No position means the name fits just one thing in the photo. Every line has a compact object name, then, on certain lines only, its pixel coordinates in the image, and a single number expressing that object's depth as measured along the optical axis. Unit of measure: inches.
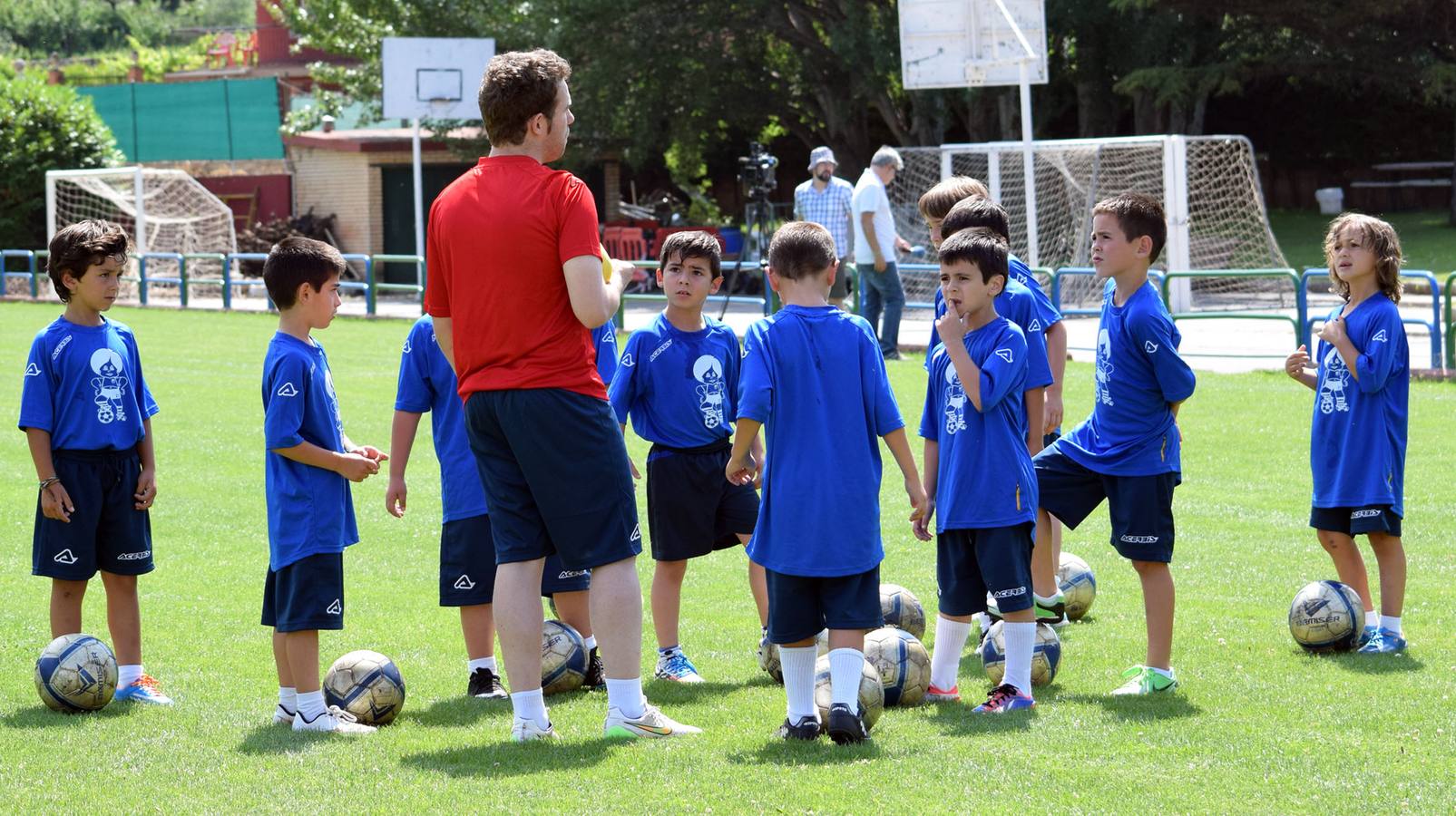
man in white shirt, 1341.0
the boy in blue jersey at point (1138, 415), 450.0
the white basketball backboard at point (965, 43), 1662.2
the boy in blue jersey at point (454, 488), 460.4
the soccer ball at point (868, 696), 406.3
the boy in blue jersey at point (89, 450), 459.5
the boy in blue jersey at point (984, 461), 418.3
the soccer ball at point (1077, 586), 545.0
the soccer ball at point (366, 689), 431.2
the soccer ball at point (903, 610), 498.6
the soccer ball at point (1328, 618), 482.3
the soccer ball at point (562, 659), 462.0
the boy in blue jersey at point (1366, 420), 484.4
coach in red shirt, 377.4
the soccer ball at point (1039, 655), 456.1
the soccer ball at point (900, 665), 436.8
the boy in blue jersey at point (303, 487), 414.6
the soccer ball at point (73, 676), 437.4
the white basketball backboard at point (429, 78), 2164.1
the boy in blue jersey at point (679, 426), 489.4
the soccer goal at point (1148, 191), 1862.7
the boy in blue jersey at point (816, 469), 389.1
